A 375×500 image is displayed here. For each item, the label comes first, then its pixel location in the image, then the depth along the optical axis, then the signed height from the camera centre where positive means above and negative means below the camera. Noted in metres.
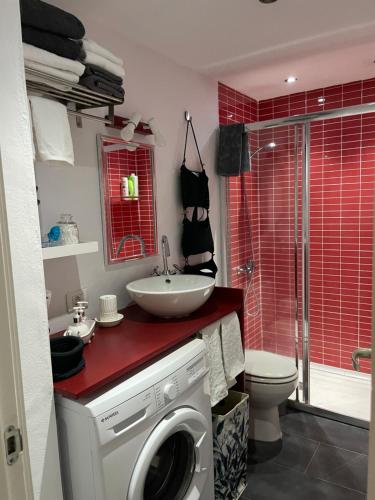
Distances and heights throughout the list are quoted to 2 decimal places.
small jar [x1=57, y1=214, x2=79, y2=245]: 1.52 -0.08
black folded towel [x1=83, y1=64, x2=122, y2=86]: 1.43 +0.54
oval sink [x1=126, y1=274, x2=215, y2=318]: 1.69 -0.42
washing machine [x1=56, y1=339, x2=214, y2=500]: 1.16 -0.78
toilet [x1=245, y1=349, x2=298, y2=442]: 2.24 -1.11
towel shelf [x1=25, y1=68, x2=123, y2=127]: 1.31 +0.47
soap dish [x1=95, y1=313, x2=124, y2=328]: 1.74 -0.52
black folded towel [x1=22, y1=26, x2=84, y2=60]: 1.21 +0.57
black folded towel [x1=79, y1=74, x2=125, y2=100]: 1.44 +0.50
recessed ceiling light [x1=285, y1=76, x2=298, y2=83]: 2.76 +0.92
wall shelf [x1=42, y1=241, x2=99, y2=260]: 1.39 -0.15
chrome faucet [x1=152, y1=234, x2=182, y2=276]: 2.24 -0.29
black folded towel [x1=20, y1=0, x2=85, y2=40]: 1.19 +0.64
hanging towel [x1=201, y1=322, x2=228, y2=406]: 1.80 -0.77
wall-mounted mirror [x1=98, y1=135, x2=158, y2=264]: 1.92 +0.06
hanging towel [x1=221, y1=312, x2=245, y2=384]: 1.95 -0.75
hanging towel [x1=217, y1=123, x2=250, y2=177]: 2.69 +0.40
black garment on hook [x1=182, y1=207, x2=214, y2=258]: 2.42 -0.19
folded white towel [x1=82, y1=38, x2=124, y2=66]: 1.40 +0.62
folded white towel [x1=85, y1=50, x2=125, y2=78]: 1.41 +0.58
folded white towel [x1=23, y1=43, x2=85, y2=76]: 1.20 +0.51
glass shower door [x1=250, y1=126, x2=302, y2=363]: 2.79 -0.21
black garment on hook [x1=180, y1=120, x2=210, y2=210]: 2.39 +0.13
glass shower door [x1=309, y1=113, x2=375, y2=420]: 2.98 -0.43
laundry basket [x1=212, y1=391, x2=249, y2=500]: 1.82 -1.21
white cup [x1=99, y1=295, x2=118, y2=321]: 1.74 -0.45
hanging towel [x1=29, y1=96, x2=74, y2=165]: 1.29 +0.29
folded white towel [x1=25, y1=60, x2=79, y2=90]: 1.23 +0.48
